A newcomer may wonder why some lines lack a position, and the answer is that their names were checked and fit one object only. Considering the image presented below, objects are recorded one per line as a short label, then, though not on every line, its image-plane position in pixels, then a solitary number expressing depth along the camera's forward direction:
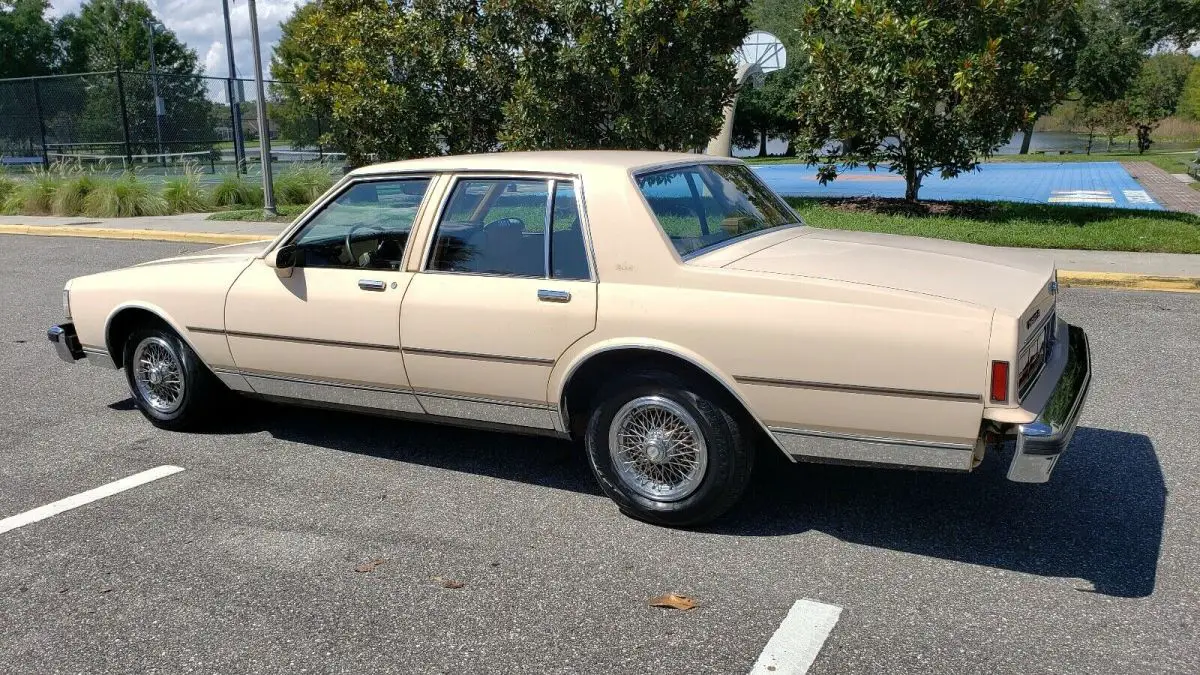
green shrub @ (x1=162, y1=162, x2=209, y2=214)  19.02
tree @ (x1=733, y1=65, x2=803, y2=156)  41.25
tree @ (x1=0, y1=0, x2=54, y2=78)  55.44
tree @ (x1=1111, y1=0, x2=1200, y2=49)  38.03
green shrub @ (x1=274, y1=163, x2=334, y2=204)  19.61
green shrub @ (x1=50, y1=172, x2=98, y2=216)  18.75
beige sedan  3.57
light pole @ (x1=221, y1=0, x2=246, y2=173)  22.64
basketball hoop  26.61
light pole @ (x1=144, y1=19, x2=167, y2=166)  22.19
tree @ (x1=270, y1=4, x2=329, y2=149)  24.30
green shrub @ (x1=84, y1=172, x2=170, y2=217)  18.36
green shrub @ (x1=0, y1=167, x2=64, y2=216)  19.09
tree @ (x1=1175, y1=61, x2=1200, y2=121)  46.31
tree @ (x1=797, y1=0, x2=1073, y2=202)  12.99
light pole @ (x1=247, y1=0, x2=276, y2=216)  15.62
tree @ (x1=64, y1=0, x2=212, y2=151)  22.27
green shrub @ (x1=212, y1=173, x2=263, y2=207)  19.80
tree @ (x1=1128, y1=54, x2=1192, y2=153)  44.91
